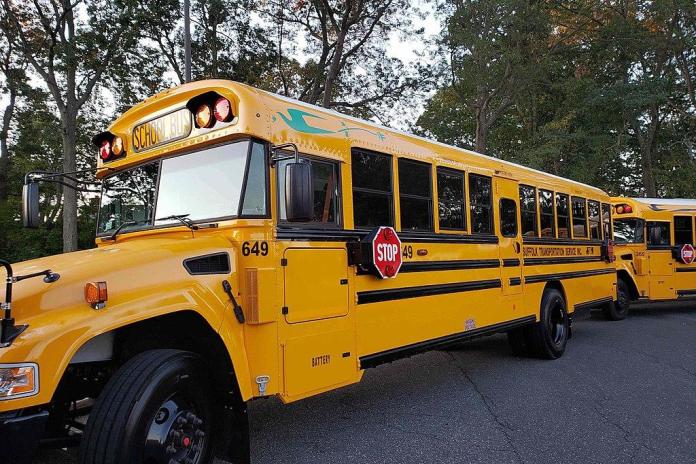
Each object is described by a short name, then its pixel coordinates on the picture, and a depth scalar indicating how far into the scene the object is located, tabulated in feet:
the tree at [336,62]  54.34
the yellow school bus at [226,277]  8.03
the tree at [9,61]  48.32
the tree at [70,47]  43.75
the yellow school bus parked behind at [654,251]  38.68
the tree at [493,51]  55.08
